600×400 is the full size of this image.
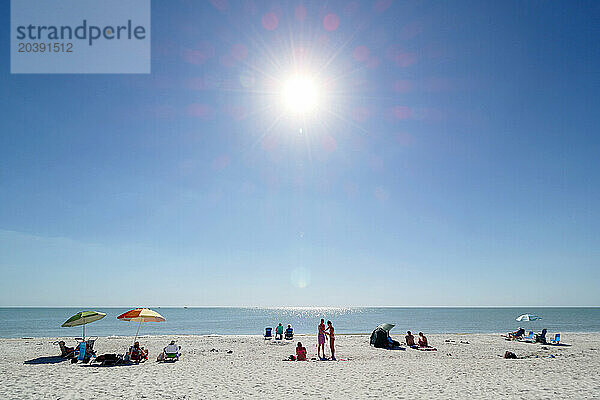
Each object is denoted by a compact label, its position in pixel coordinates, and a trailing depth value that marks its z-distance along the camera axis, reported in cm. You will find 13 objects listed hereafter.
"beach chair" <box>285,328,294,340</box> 2839
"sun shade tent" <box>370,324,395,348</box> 2302
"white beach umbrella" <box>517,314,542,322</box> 3021
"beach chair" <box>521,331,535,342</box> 2741
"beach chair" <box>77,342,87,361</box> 1641
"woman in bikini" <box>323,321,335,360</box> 1795
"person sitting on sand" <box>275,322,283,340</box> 2847
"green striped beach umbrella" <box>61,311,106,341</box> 1777
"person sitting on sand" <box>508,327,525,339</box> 2818
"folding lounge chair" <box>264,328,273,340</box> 2917
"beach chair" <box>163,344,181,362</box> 1746
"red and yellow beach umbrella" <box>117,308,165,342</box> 1744
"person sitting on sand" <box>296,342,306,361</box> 1784
